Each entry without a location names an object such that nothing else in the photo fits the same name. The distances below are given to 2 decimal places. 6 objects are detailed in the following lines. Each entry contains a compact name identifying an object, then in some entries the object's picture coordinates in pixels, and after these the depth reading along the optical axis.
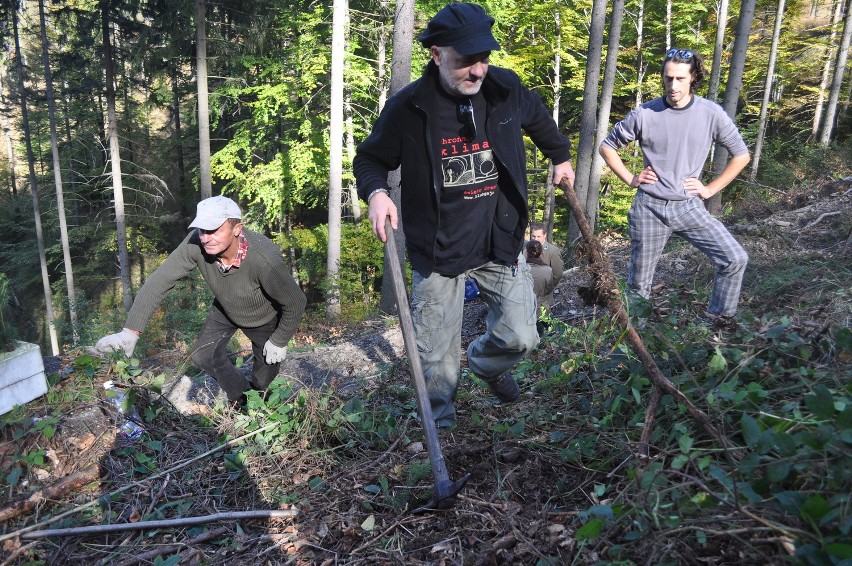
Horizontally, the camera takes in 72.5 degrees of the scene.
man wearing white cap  4.09
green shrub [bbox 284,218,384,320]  14.59
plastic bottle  4.09
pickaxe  2.66
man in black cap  3.02
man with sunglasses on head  4.13
